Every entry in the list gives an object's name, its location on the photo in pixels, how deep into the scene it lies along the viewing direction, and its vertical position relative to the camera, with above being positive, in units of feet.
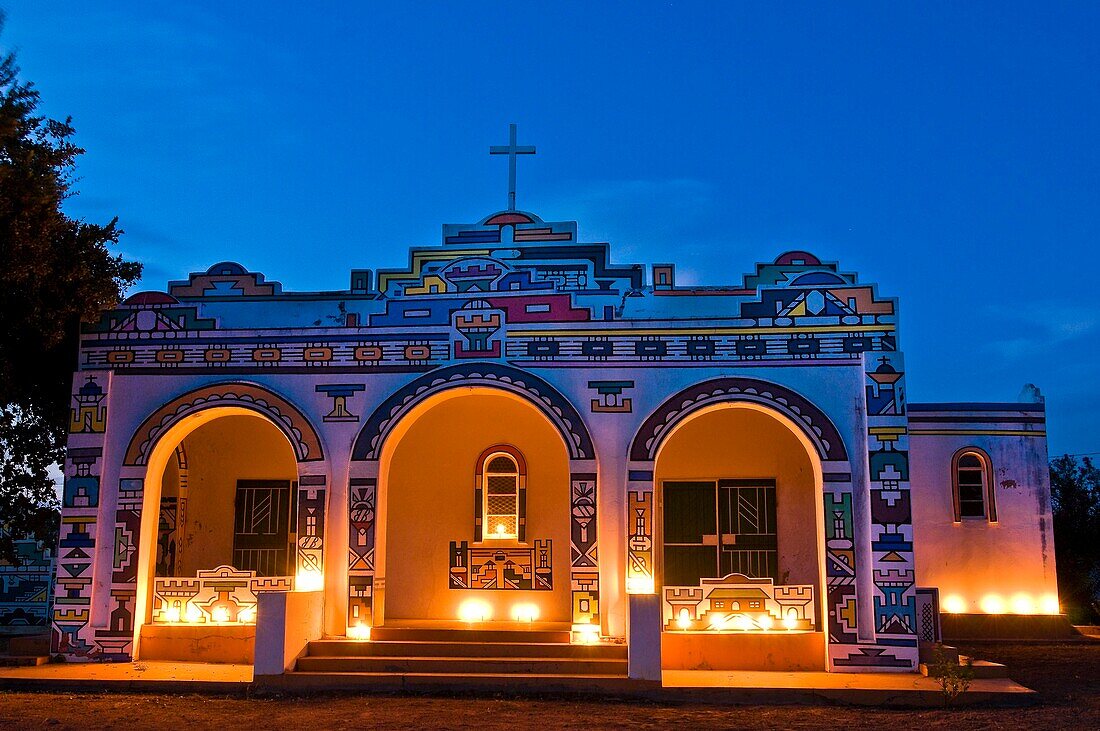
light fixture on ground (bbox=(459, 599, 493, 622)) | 45.42 -2.88
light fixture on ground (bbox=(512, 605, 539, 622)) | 44.96 -2.93
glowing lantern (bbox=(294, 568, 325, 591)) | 40.78 -1.38
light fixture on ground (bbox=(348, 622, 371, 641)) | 40.34 -3.30
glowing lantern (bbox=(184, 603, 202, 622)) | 41.52 -2.73
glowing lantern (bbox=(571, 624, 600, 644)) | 39.32 -3.35
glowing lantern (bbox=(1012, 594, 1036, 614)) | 52.49 -3.05
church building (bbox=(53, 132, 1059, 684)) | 39.73 +3.06
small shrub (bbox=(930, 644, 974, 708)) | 34.22 -4.40
